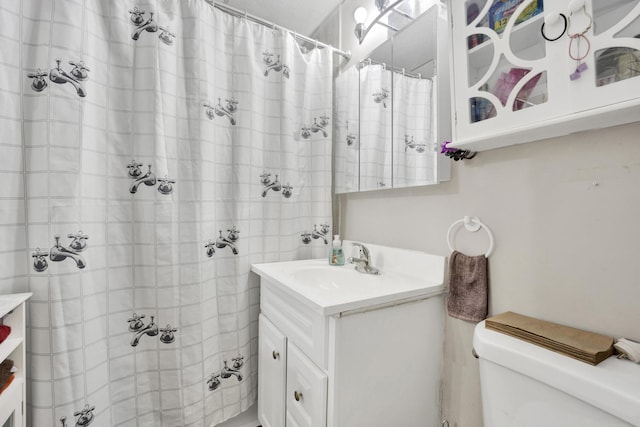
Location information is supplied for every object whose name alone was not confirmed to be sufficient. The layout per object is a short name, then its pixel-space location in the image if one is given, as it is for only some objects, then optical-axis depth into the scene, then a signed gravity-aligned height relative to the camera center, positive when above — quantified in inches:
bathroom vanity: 31.8 -17.2
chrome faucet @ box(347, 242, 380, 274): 48.2 -8.5
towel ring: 34.4 -1.4
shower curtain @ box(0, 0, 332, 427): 36.1 +4.1
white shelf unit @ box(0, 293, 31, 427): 30.1 -15.8
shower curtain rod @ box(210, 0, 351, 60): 50.9 +38.7
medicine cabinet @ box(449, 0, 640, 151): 22.0 +13.7
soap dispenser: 53.6 -7.5
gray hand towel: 34.7 -9.6
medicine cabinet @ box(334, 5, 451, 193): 40.3 +18.2
